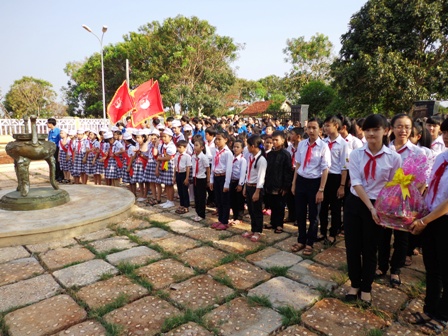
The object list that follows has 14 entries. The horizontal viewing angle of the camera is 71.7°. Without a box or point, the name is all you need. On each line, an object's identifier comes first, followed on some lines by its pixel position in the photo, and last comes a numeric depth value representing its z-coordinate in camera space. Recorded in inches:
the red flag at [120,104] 358.0
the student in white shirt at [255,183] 159.9
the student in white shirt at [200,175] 193.9
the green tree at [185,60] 876.0
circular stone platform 154.6
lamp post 646.0
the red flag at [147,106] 349.1
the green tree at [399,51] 460.1
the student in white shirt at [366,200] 99.9
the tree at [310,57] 1237.7
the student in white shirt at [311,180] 141.9
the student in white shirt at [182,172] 207.8
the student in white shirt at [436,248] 87.7
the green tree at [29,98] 1301.7
